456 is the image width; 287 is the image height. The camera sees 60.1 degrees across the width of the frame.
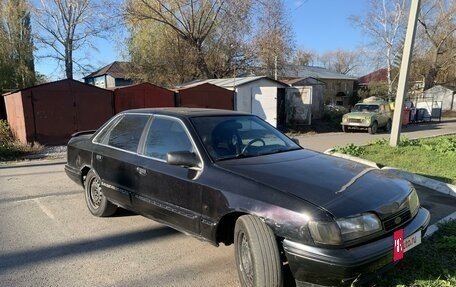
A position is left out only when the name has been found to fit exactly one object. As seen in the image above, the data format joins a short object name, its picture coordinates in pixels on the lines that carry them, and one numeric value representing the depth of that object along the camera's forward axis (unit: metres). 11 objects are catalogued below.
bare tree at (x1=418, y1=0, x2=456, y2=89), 42.19
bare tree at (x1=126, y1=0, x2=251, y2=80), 25.31
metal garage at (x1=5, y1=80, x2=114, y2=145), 13.73
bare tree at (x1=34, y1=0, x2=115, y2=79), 33.32
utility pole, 9.59
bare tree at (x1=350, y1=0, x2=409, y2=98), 39.19
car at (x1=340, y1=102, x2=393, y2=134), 19.64
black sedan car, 2.85
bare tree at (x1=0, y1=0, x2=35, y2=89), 26.62
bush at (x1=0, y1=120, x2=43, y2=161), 12.00
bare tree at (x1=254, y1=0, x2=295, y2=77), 27.56
